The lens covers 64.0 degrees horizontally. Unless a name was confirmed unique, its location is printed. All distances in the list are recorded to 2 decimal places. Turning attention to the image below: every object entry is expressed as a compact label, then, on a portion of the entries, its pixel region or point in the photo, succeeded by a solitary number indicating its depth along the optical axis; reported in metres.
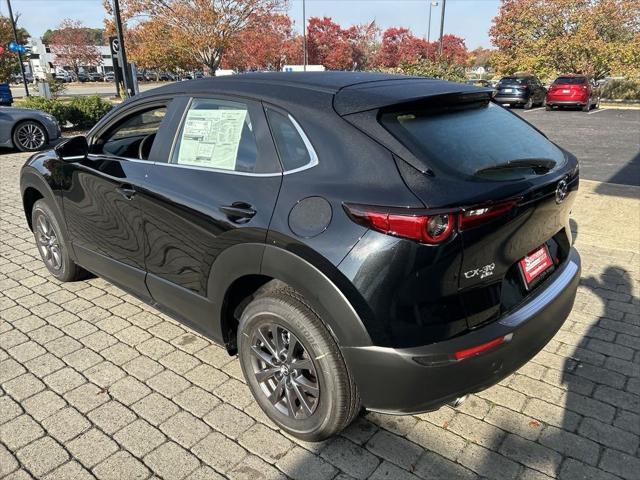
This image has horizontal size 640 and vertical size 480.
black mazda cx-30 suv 2.07
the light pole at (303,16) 42.35
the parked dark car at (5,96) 18.67
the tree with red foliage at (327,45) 50.06
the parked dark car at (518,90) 23.28
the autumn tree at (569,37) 27.80
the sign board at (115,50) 14.91
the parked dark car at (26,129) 10.77
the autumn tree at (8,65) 26.06
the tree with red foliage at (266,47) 25.08
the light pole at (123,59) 13.10
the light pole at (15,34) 24.47
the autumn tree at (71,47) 57.19
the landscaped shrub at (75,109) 13.58
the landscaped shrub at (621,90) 28.08
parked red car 22.30
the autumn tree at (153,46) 23.42
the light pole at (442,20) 24.80
